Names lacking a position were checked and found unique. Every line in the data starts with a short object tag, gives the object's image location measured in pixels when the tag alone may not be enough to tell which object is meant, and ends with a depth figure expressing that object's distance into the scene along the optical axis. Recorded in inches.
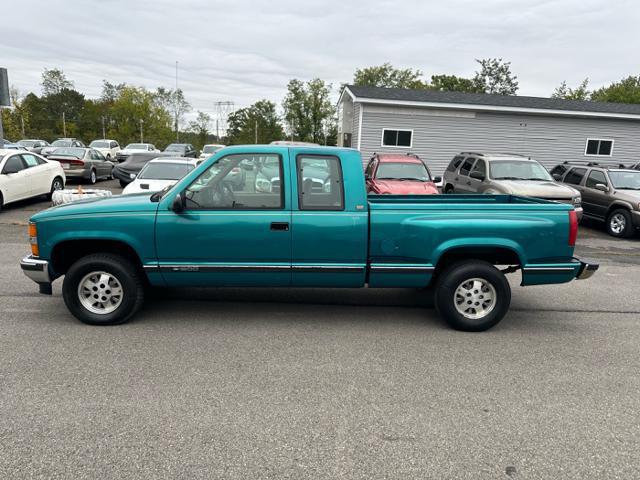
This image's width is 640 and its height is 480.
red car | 462.9
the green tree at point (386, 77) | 2886.3
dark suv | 448.5
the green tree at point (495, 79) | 2662.4
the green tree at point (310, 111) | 2503.7
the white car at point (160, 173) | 442.9
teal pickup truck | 189.3
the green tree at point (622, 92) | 2486.8
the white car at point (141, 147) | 1269.7
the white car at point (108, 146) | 1282.2
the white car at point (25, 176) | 477.1
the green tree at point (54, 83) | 3449.8
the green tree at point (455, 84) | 2647.6
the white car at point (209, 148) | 1098.5
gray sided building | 800.3
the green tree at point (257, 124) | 2701.8
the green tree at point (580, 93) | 2728.8
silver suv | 431.2
